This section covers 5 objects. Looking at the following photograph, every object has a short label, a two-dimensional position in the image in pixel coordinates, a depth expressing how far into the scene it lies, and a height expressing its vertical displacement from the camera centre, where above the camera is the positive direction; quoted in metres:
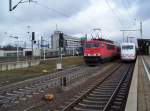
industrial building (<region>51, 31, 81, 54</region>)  119.38 +3.71
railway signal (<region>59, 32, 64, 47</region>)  29.73 +0.85
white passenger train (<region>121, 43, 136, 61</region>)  44.72 -0.37
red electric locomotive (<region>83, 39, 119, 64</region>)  37.78 -0.28
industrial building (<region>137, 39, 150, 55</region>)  84.01 +0.85
